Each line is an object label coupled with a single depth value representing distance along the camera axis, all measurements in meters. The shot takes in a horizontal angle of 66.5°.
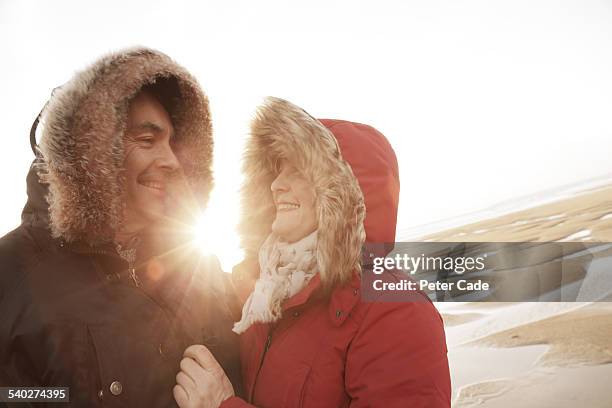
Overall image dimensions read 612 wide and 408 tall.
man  1.30
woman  1.31
